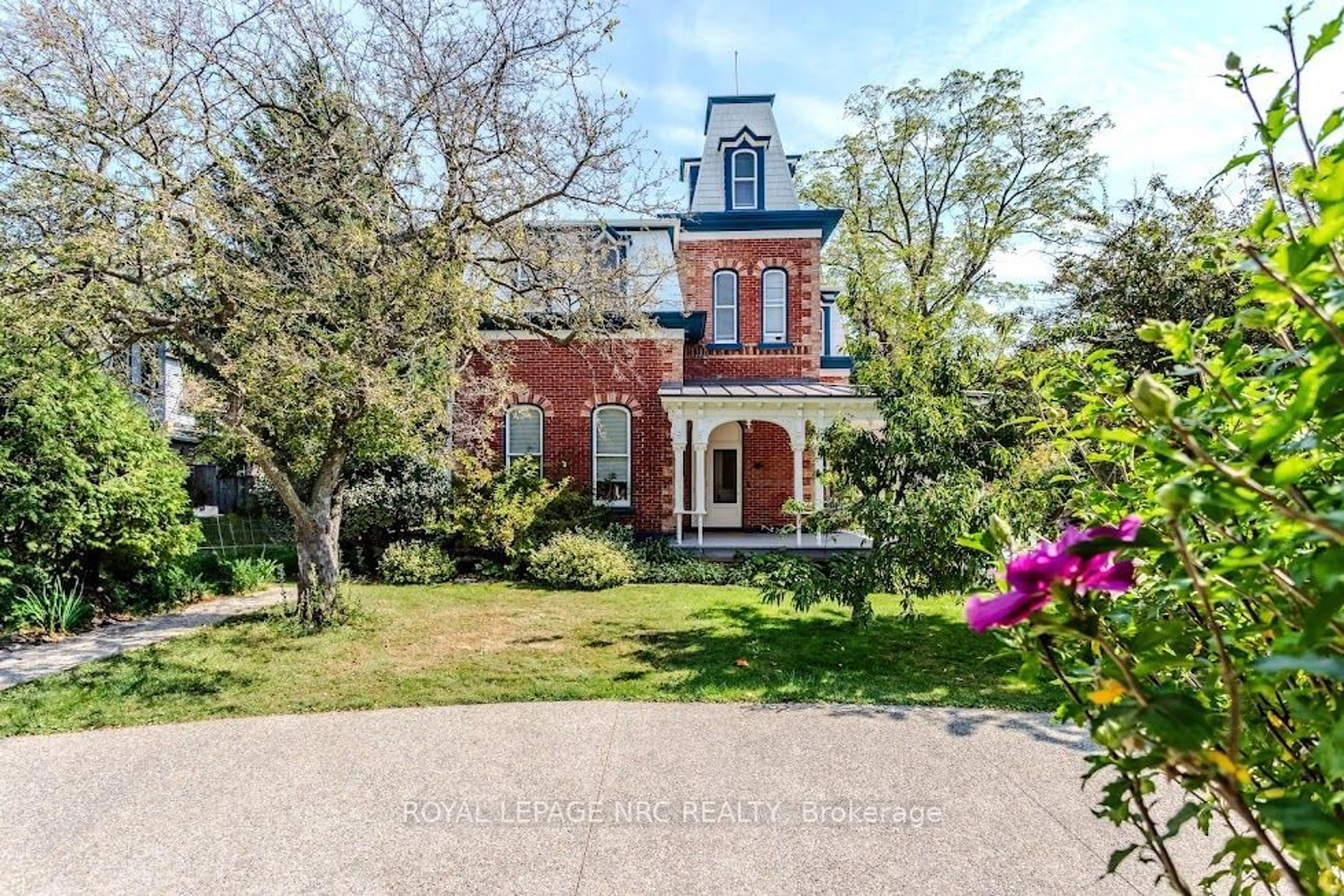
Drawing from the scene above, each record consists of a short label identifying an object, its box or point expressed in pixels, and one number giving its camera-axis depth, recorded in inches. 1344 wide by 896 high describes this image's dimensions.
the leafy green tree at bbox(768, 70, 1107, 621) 246.7
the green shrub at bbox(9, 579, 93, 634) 288.8
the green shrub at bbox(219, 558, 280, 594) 410.6
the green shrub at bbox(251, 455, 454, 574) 474.6
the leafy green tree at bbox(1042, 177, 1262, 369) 304.8
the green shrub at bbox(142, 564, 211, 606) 357.4
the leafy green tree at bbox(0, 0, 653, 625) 219.8
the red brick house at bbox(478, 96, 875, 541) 531.5
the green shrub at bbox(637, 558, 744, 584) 453.4
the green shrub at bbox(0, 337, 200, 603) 289.9
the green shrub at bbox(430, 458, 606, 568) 467.8
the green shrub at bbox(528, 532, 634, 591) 430.0
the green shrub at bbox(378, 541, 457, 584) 441.4
